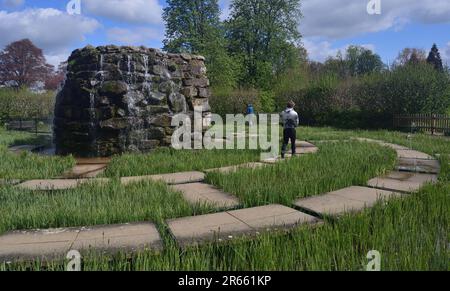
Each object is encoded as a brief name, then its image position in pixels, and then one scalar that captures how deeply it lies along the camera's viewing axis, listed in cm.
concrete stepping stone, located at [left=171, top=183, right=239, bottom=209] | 380
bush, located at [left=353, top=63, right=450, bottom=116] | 1702
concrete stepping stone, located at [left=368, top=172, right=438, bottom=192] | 445
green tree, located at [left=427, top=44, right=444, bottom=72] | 6208
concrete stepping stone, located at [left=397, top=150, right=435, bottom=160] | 709
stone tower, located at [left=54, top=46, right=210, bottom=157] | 782
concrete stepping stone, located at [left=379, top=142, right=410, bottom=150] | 877
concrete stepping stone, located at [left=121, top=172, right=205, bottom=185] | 494
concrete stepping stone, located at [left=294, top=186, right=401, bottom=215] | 349
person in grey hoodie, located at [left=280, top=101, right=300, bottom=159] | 779
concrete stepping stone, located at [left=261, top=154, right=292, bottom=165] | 649
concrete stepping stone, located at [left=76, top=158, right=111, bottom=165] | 695
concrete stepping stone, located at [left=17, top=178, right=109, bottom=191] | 455
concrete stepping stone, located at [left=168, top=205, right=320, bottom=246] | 280
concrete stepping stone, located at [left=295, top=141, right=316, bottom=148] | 933
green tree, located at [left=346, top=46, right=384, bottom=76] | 7512
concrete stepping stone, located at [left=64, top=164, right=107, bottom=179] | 557
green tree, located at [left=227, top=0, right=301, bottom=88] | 3675
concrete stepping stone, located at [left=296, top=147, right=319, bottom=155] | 786
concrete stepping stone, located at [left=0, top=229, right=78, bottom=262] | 244
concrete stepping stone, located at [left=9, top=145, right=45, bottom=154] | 866
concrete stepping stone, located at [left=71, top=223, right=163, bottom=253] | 257
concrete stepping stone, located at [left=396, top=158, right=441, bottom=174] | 563
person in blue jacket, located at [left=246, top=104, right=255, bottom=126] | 2022
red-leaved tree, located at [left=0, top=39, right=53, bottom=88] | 4306
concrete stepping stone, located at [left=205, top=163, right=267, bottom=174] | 551
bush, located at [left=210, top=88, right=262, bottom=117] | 2459
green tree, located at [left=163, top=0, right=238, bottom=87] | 3150
